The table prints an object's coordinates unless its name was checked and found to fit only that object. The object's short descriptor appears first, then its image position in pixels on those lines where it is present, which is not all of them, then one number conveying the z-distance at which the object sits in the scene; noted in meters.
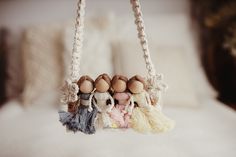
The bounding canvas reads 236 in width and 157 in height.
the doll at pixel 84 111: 0.98
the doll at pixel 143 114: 1.00
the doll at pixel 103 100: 0.99
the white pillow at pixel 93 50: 1.74
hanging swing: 0.98
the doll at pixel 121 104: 1.00
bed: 1.20
